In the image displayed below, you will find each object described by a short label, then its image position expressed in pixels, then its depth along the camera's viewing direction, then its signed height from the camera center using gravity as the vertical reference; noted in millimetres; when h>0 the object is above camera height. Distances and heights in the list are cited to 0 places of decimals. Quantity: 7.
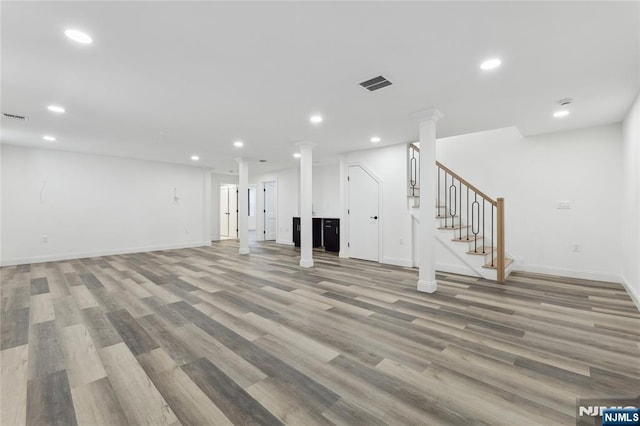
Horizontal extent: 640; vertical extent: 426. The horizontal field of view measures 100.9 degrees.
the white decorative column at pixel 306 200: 5484 +301
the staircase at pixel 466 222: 4359 -160
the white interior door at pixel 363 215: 6059 -16
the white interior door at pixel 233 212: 11227 +101
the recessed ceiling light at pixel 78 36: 2045 +1413
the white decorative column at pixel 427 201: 3775 +192
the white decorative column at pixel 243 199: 7184 +427
